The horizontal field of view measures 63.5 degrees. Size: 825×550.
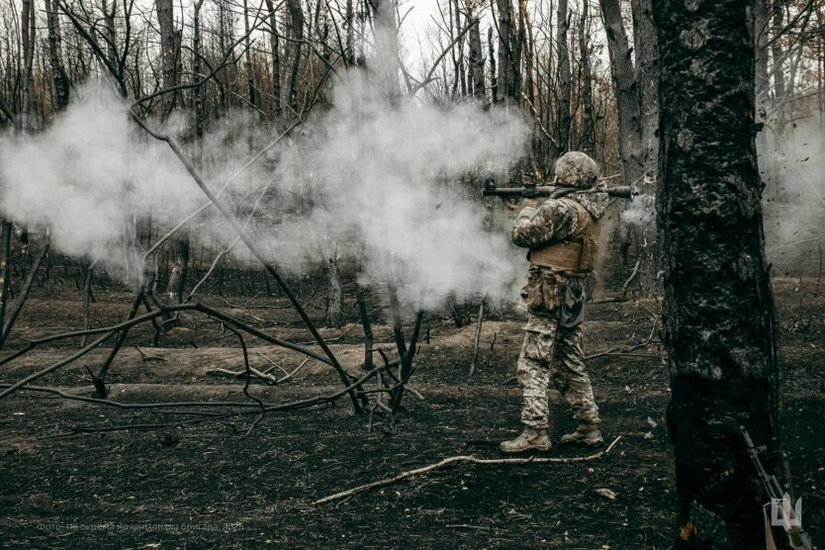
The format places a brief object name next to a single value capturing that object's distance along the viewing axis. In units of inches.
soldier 173.0
